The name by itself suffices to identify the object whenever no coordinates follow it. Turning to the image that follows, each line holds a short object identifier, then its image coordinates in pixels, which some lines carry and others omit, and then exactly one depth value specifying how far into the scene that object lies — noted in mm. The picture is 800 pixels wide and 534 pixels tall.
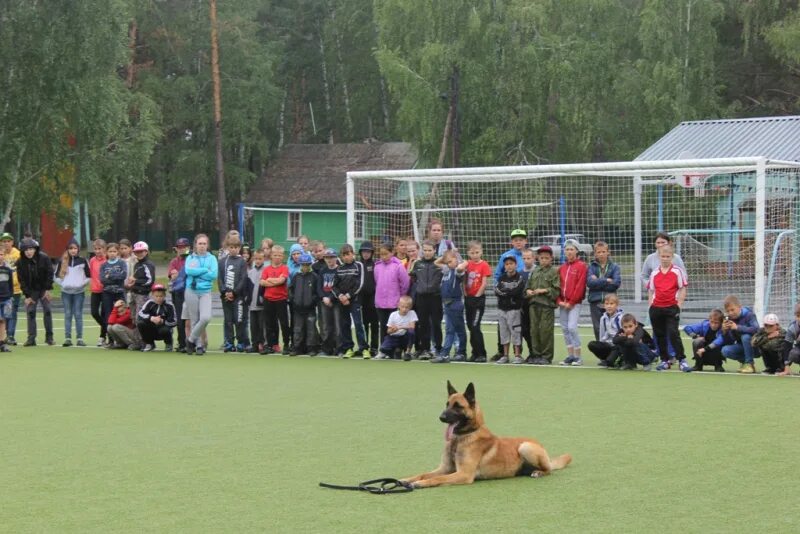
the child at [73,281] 19766
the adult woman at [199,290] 18281
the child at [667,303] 15703
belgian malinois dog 8125
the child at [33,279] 19828
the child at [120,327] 19125
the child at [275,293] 18391
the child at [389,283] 17578
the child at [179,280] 18922
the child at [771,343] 14930
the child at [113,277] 19453
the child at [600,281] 16594
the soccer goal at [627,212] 20047
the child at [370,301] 18000
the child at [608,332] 15797
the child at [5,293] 18812
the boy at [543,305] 16578
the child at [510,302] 16797
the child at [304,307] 18156
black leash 7832
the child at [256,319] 18688
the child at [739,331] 15141
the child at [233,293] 18594
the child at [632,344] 15500
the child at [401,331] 17344
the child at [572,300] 16578
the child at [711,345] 15414
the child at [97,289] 19906
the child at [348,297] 17875
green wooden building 53091
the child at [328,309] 18062
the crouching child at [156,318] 18688
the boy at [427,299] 17266
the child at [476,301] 17125
